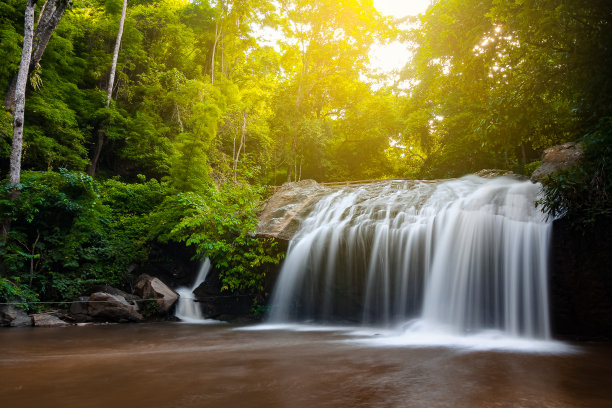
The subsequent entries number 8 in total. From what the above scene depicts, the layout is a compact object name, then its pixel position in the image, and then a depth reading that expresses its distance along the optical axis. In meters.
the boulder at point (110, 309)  8.10
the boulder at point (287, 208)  9.31
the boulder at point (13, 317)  7.46
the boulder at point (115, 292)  9.13
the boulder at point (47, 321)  7.53
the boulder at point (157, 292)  8.90
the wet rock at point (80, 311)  8.06
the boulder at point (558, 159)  7.13
